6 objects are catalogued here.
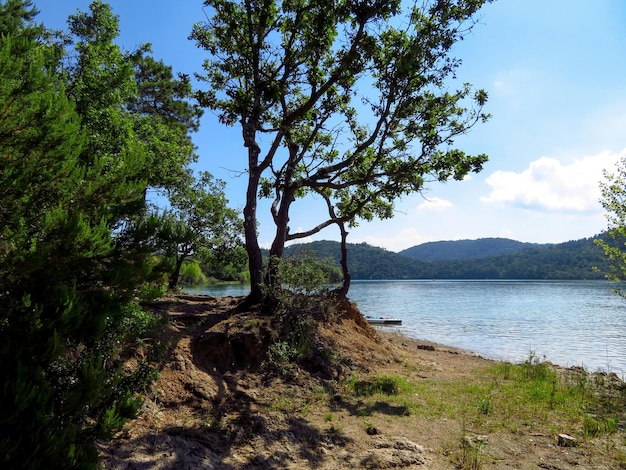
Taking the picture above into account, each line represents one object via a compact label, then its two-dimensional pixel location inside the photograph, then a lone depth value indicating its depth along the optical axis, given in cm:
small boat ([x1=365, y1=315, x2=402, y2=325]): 2803
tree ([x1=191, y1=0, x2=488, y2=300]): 1062
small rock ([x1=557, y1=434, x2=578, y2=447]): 668
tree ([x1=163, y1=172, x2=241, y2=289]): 1878
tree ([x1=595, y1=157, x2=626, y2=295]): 1259
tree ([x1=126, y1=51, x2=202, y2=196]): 1205
